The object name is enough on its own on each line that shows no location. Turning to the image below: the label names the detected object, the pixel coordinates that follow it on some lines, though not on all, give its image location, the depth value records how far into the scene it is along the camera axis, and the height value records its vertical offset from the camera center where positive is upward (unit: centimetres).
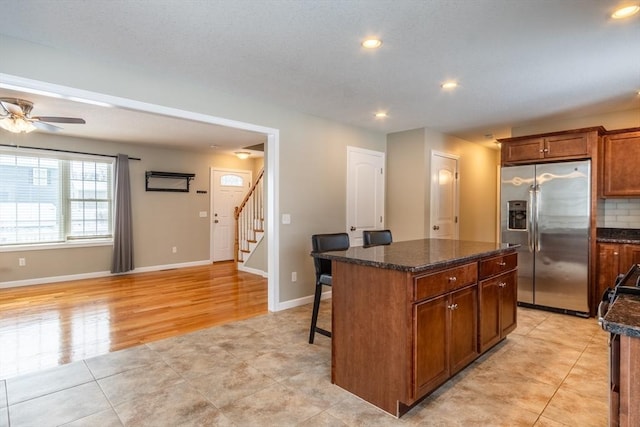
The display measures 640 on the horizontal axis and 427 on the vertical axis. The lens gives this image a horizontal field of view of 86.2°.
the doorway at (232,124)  259 +94
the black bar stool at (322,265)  310 -49
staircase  664 -20
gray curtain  621 -16
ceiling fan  375 +106
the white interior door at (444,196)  531 +30
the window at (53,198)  538 +25
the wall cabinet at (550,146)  395 +84
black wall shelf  672 +66
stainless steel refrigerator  394 -18
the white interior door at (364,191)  505 +34
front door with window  769 +17
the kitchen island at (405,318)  198 -67
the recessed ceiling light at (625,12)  207 +125
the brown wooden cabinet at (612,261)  372 -52
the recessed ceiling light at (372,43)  250 +127
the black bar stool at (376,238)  353 -25
